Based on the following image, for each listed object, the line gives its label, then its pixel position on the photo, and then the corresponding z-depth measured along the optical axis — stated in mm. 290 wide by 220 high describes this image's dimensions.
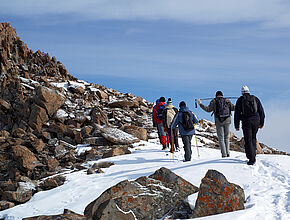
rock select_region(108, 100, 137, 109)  27422
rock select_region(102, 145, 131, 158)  15070
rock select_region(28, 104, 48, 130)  21297
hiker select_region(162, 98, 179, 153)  15117
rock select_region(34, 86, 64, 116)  22484
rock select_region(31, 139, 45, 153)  16719
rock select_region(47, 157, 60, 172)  14453
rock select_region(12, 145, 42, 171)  14547
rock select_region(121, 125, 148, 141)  19219
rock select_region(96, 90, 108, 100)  29422
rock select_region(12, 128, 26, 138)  19266
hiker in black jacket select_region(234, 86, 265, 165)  10320
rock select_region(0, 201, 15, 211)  10781
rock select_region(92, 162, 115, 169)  13200
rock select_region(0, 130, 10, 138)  19839
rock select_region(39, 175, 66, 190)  11969
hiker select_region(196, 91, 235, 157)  12234
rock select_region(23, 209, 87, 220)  6148
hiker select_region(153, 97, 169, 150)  15927
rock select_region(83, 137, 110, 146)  17594
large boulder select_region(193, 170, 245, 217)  6820
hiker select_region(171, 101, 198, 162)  13008
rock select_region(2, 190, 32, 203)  11125
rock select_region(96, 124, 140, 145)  17500
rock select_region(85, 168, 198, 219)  7105
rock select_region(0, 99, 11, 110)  25130
